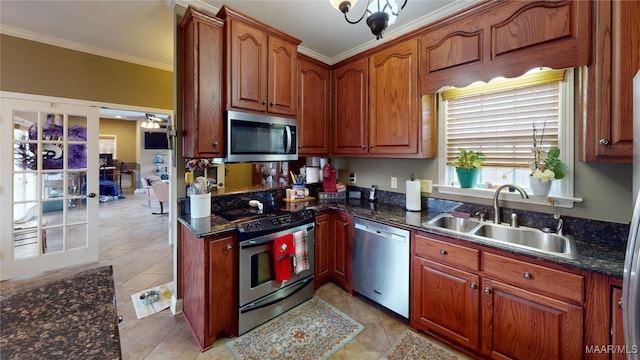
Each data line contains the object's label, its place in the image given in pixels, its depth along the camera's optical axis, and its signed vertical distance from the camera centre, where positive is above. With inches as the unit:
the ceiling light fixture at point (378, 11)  51.7 +33.3
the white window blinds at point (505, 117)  75.7 +18.9
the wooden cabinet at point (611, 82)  53.1 +20.0
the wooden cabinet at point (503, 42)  61.9 +36.4
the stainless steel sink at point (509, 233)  67.2 -16.8
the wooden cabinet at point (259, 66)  84.0 +38.4
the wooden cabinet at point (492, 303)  55.4 -31.5
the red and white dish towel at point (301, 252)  89.4 -26.7
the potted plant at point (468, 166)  86.2 +3.1
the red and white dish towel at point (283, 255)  83.7 -26.2
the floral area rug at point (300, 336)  72.8 -48.9
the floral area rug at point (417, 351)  71.3 -49.4
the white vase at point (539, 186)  72.0 -3.1
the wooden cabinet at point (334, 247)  102.1 -28.8
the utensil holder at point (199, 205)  82.4 -9.4
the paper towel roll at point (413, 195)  97.7 -7.5
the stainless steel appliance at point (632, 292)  32.2 -15.2
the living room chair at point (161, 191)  231.6 -13.9
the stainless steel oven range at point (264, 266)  78.2 -28.5
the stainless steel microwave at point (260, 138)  84.1 +13.2
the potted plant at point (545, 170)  70.1 +1.4
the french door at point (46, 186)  113.4 -4.7
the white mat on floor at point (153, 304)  92.4 -47.8
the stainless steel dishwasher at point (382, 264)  83.6 -30.6
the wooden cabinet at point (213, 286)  72.9 -31.9
